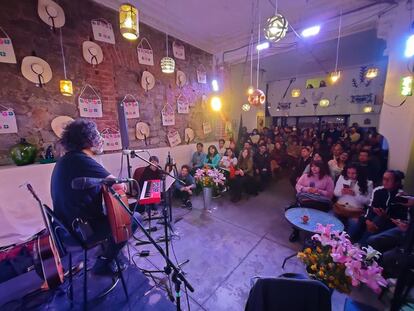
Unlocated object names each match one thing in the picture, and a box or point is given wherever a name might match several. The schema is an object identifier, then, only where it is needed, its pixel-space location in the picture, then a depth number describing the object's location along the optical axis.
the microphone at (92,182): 1.15
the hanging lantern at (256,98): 2.96
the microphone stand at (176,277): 1.07
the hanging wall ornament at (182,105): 4.27
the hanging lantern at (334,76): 3.19
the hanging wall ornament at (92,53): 2.85
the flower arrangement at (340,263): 1.12
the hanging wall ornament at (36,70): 2.38
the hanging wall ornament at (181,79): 4.18
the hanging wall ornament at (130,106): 3.38
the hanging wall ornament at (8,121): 2.28
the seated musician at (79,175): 1.36
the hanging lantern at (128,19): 1.84
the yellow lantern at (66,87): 2.53
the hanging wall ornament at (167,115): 3.99
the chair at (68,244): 1.33
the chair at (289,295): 0.89
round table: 1.97
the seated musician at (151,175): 3.21
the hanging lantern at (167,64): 2.98
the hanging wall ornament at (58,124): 2.65
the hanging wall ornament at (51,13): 2.44
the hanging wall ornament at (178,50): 4.04
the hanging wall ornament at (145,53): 3.50
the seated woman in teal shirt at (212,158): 4.14
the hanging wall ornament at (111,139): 3.16
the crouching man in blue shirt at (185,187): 3.43
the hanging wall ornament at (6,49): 2.21
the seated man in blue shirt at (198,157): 4.28
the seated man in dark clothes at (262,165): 4.27
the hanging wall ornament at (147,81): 3.57
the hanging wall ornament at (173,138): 4.16
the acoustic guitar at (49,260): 1.57
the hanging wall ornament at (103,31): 2.93
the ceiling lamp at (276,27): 1.92
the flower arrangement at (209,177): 3.12
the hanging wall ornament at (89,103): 2.88
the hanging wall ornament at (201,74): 4.65
